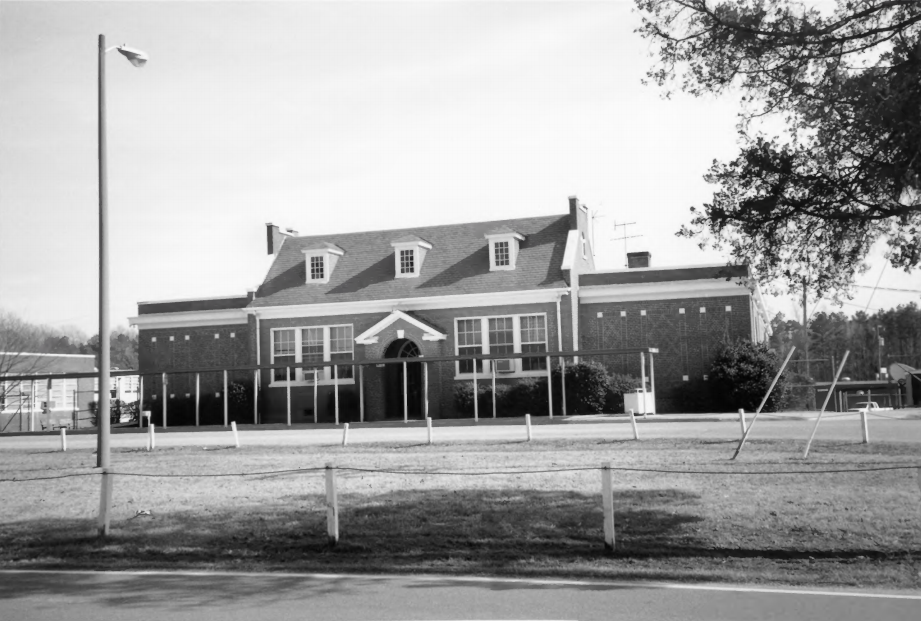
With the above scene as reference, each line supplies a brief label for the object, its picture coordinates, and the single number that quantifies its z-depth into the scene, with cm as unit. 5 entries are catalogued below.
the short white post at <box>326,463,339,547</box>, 1171
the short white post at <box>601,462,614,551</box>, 1093
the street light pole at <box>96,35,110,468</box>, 1997
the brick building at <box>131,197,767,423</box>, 4159
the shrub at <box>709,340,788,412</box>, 3872
